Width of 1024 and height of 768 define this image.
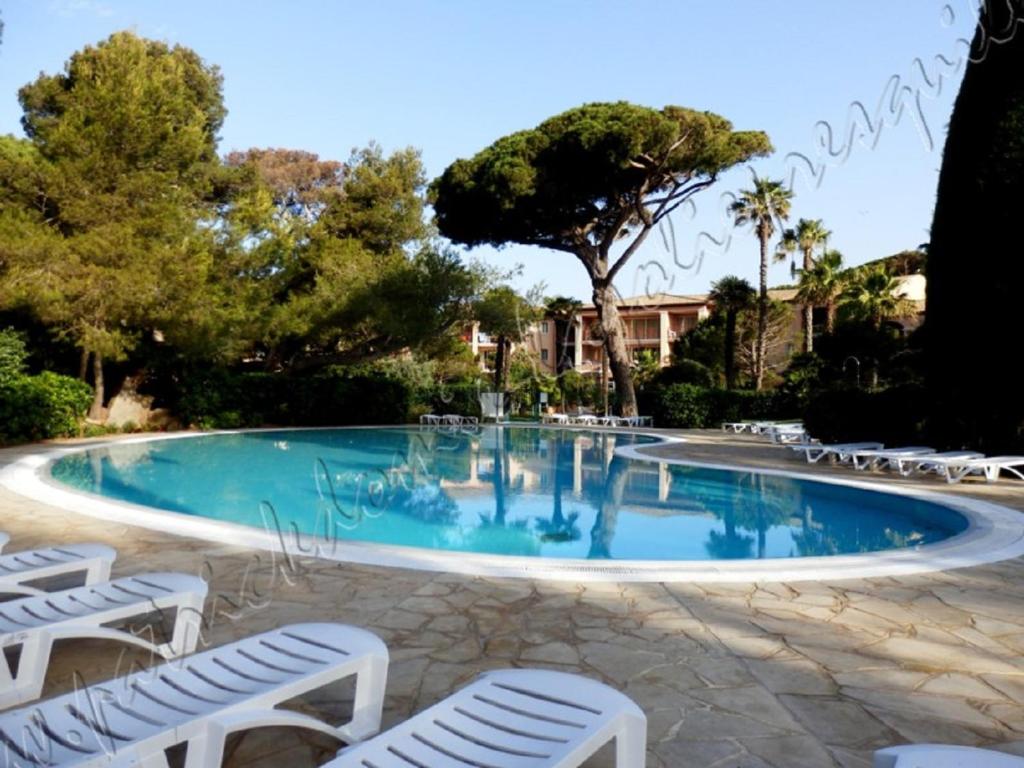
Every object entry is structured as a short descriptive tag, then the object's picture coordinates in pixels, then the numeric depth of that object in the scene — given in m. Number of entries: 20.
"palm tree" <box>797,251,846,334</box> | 28.94
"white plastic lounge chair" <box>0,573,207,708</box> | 2.86
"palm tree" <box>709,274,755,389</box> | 27.81
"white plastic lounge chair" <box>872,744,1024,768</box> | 1.84
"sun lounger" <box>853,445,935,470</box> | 11.67
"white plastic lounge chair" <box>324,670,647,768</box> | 1.99
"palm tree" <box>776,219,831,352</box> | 30.28
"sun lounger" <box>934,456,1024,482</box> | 10.27
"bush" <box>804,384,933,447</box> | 13.52
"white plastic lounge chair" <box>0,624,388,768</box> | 1.99
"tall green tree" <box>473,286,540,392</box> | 22.67
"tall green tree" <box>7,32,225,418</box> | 15.80
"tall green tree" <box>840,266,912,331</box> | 25.42
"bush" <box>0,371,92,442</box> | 14.80
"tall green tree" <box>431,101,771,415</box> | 21.31
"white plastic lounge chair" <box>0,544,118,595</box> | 3.73
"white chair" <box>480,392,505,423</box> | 25.91
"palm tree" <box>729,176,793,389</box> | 27.61
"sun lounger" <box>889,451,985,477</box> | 10.72
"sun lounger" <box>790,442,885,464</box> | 12.85
